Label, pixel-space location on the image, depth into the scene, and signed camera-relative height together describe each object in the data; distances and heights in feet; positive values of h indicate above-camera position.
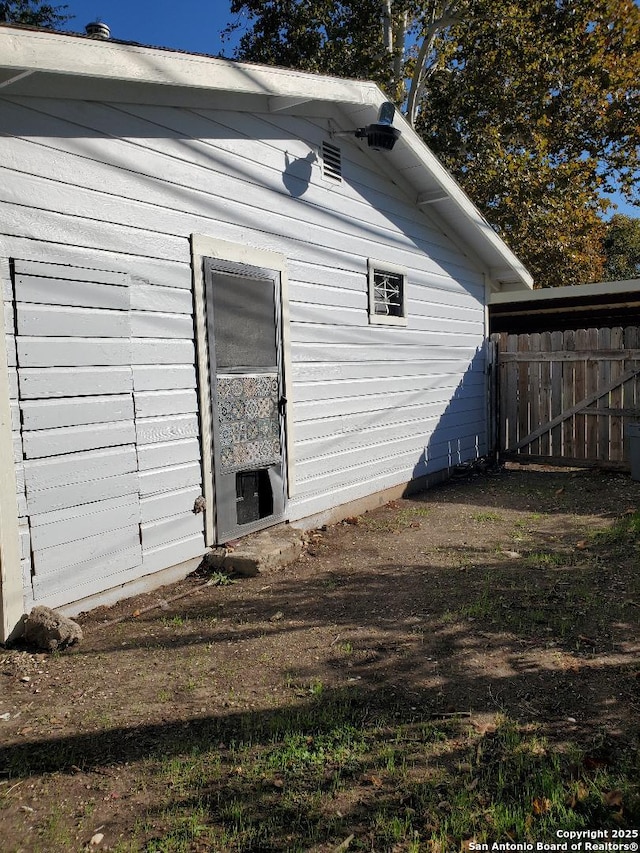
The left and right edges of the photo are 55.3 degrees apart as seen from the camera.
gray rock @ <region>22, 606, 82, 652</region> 12.14 -4.80
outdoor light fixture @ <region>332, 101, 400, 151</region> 21.54 +8.74
